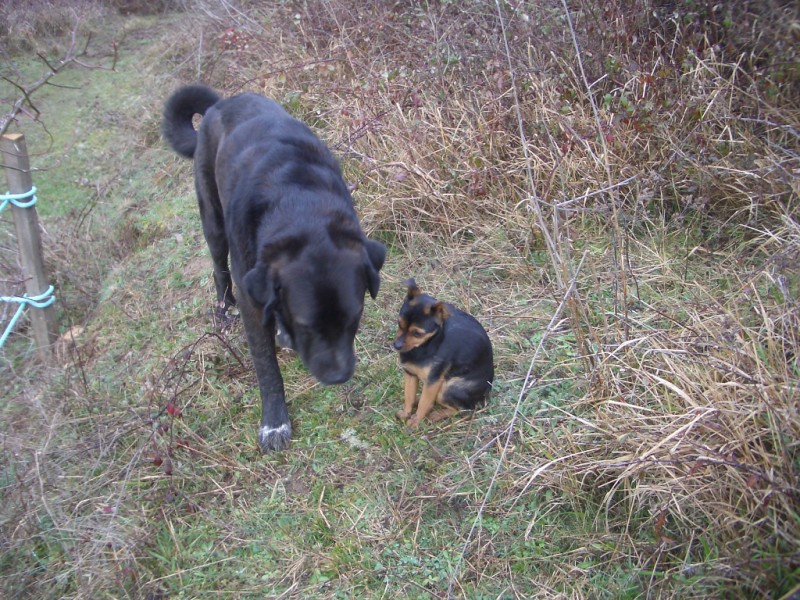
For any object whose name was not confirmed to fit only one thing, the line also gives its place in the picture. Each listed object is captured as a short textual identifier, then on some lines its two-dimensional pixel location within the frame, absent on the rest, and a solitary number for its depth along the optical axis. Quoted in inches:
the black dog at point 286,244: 110.0
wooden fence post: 180.7
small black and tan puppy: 118.4
